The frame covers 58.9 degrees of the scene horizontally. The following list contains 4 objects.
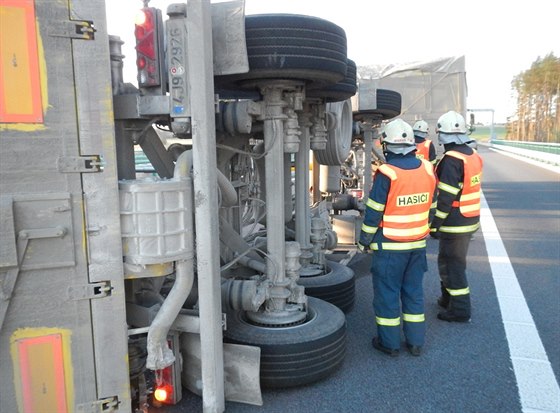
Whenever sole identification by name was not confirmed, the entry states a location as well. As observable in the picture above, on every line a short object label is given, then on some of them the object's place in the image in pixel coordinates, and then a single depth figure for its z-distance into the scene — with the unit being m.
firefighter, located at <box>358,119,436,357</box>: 3.46
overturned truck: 2.20
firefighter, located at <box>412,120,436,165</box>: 6.83
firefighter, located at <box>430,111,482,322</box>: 4.14
